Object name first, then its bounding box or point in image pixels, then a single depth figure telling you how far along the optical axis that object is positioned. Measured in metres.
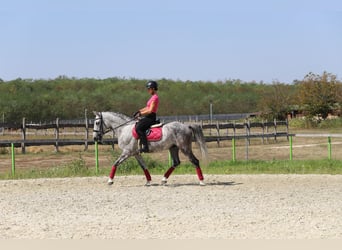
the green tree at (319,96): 59.81
